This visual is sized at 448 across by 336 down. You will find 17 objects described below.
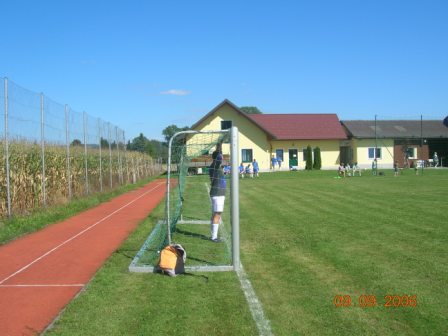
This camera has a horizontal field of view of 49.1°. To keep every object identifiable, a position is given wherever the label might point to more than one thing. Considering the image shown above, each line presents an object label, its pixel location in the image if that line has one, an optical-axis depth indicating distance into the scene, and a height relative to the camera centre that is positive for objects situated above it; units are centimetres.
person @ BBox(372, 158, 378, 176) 3856 -38
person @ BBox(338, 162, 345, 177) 3616 -46
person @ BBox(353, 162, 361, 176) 3802 -36
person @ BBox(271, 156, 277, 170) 4934 +41
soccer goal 754 -141
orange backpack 712 -136
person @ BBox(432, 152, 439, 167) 5064 +41
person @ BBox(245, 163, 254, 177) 3986 -37
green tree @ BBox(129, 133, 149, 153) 5367 +275
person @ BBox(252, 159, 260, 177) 3888 -1
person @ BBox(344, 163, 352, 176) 3812 -51
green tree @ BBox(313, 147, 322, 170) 4956 +63
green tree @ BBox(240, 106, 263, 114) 13338 +1577
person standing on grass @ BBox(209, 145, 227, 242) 968 -41
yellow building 4847 +326
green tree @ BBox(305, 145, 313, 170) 4922 +74
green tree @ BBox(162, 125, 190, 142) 9194 +737
